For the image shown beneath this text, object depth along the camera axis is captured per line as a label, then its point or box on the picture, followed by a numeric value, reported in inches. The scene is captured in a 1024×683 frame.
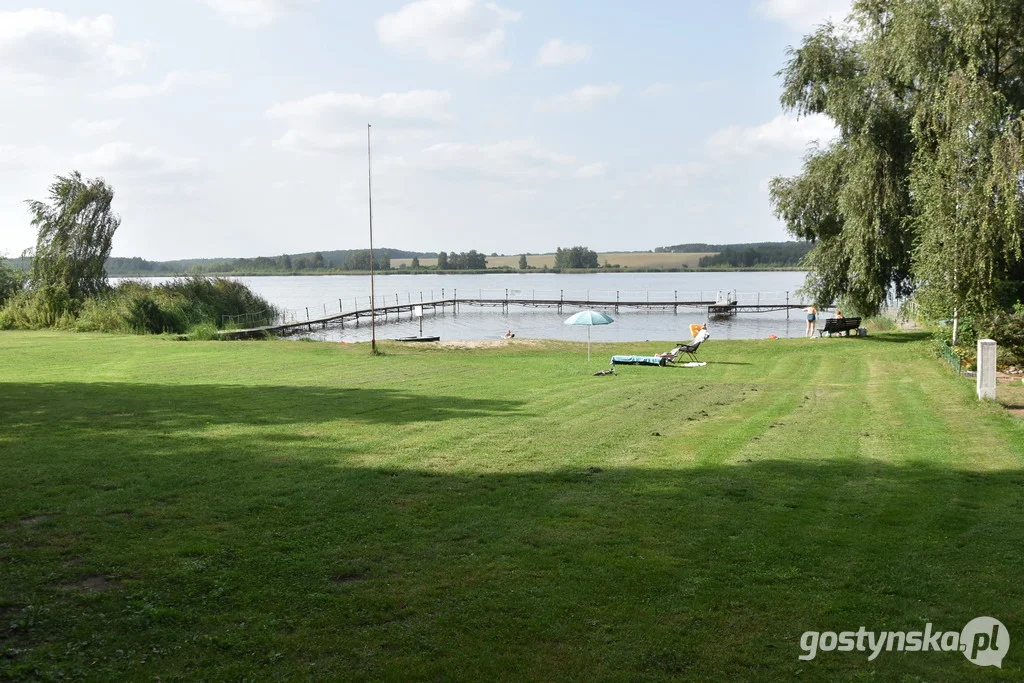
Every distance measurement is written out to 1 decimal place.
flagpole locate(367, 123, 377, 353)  1097.4
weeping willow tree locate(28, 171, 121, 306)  1793.8
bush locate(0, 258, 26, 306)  1793.8
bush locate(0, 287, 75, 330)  1581.0
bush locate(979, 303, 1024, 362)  864.9
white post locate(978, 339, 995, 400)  616.4
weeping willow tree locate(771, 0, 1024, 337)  830.5
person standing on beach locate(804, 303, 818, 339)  1530.5
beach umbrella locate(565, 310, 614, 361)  995.9
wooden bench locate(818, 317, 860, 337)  1370.6
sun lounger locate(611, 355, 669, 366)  967.0
